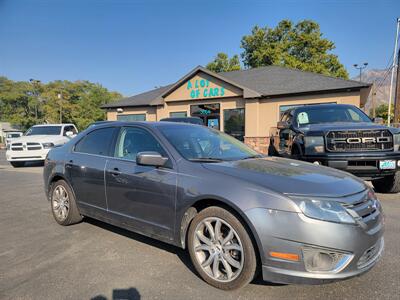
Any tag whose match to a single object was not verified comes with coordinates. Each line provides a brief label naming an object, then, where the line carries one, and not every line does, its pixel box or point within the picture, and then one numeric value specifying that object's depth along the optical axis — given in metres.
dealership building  15.51
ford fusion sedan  2.33
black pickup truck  5.45
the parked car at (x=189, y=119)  10.37
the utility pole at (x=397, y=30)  23.49
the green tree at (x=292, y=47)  37.41
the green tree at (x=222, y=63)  41.50
